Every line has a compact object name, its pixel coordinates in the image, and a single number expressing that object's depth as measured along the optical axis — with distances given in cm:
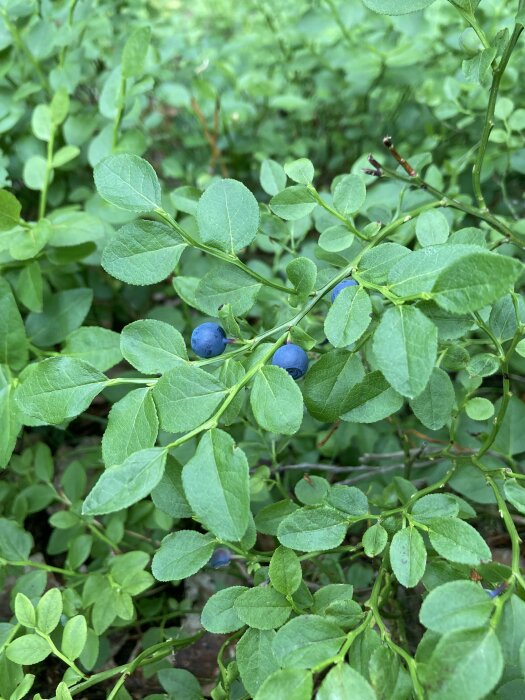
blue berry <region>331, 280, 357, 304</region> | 13
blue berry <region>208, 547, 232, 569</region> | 15
